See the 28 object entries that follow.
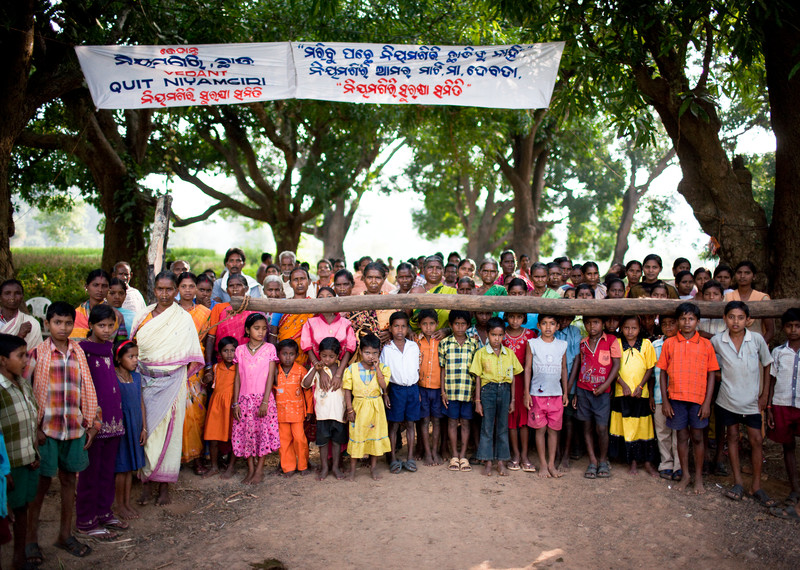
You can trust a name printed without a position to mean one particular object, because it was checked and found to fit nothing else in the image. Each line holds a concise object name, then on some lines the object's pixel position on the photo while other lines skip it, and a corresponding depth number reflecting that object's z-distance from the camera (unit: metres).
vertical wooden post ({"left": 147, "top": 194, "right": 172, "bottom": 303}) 5.83
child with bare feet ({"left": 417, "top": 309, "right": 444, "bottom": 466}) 5.48
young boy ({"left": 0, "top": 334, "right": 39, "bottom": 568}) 3.35
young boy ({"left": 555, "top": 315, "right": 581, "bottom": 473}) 5.47
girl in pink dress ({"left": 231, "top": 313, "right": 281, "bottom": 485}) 5.11
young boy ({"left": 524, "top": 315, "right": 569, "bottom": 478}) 5.34
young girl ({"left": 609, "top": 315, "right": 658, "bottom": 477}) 5.30
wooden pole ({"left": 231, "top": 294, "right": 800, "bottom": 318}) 5.23
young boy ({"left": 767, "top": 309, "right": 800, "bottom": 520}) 4.67
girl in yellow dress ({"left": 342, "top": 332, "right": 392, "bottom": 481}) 5.18
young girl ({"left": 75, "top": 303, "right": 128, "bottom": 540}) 4.10
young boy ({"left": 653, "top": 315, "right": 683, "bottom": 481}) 5.21
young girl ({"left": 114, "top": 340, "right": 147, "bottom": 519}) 4.39
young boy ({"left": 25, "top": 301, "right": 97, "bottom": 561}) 3.73
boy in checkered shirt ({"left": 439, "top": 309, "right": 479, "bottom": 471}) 5.38
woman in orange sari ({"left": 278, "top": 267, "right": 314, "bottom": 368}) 5.63
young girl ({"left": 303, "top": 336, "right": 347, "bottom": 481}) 5.20
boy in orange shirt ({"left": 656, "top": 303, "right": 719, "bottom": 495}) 4.99
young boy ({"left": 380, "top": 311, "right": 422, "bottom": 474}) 5.34
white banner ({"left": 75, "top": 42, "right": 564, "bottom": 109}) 6.12
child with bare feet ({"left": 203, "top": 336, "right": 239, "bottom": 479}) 5.23
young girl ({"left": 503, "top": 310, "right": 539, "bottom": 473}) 5.47
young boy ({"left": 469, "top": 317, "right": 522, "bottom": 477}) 5.32
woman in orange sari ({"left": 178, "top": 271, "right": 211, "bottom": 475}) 5.23
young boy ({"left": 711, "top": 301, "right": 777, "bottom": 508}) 4.87
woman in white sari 4.65
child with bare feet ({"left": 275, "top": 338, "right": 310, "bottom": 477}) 5.24
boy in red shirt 5.29
